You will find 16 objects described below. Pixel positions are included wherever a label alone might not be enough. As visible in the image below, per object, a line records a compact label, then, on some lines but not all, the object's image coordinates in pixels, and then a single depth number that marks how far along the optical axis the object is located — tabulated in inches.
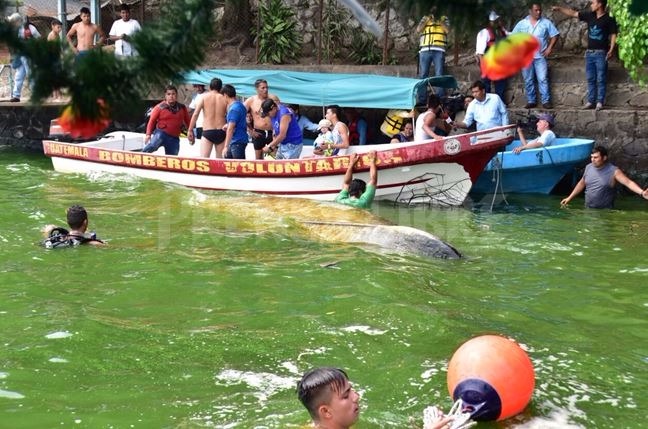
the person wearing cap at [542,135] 655.1
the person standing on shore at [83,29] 727.4
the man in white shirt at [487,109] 657.6
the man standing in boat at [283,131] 639.1
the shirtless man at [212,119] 655.1
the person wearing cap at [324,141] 649.6
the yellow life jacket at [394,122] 724.0
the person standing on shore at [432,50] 724.7
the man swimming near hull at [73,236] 428.5
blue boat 645.3
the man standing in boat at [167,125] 677.9
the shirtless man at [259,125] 663.8
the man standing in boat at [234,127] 641.0
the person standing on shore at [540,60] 693.9
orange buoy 239.8
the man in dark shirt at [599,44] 669.3
